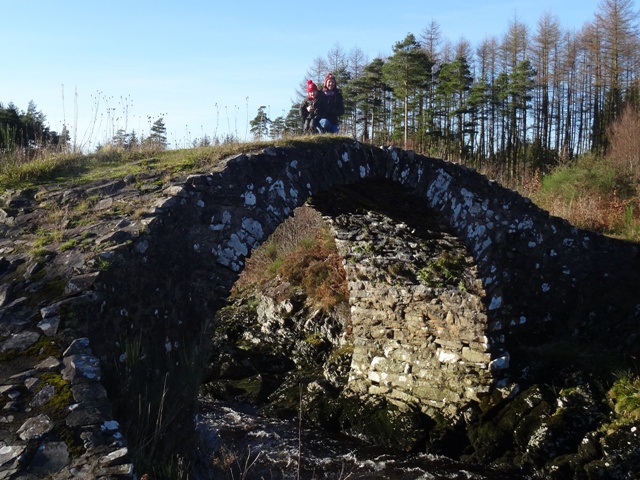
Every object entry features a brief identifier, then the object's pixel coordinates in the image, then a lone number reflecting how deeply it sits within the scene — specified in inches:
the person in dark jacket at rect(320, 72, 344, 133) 425.7
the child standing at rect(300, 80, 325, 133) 423.2
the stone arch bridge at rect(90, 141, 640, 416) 228.1
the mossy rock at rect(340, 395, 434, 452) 386.6
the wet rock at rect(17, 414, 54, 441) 126.4
